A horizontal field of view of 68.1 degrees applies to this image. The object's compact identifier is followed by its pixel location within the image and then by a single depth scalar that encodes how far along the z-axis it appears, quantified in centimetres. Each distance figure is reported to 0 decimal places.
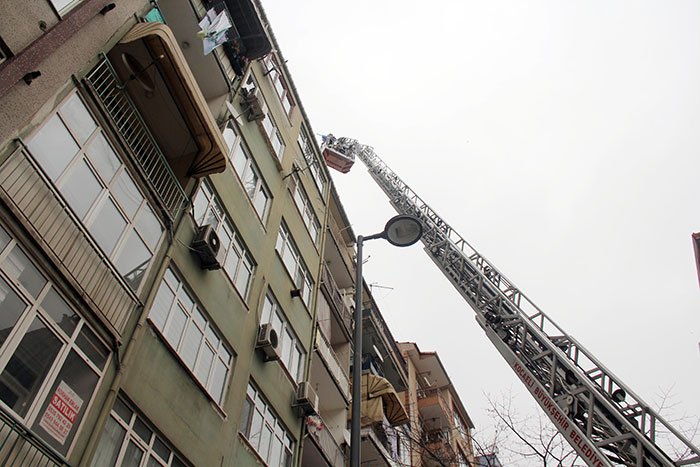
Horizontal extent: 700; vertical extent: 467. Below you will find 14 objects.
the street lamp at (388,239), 932
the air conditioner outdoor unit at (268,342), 1203
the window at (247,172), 1372
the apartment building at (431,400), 2834
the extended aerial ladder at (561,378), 1039
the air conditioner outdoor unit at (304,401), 1330
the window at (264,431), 1116
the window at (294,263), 1558
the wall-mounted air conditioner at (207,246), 1027
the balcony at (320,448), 1448
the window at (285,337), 1361
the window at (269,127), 1608
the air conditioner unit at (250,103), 1448
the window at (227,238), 1140
